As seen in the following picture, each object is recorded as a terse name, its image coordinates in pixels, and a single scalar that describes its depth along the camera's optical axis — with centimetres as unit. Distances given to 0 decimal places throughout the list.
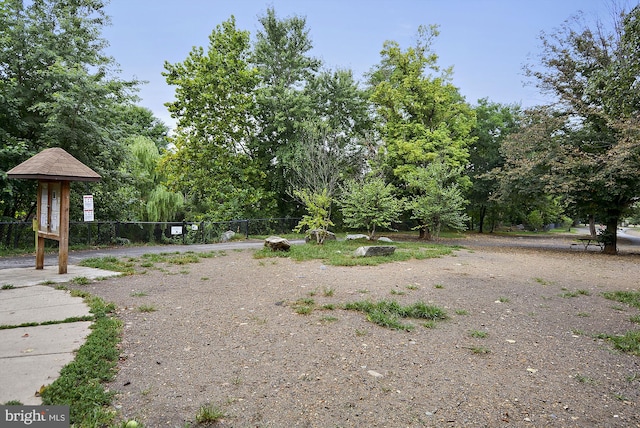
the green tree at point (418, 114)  1848
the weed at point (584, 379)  301
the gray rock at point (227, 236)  1546
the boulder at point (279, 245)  1124
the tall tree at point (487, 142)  2481
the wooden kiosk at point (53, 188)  667
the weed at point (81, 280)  630
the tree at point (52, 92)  978
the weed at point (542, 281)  740
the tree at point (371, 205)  1362
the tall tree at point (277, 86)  1950
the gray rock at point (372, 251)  1037
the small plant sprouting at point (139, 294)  564
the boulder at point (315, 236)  1352
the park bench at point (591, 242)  1473
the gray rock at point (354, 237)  1461
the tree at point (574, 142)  1202
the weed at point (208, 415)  232
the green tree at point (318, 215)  1280
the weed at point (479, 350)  359
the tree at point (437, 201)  1491
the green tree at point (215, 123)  1791
